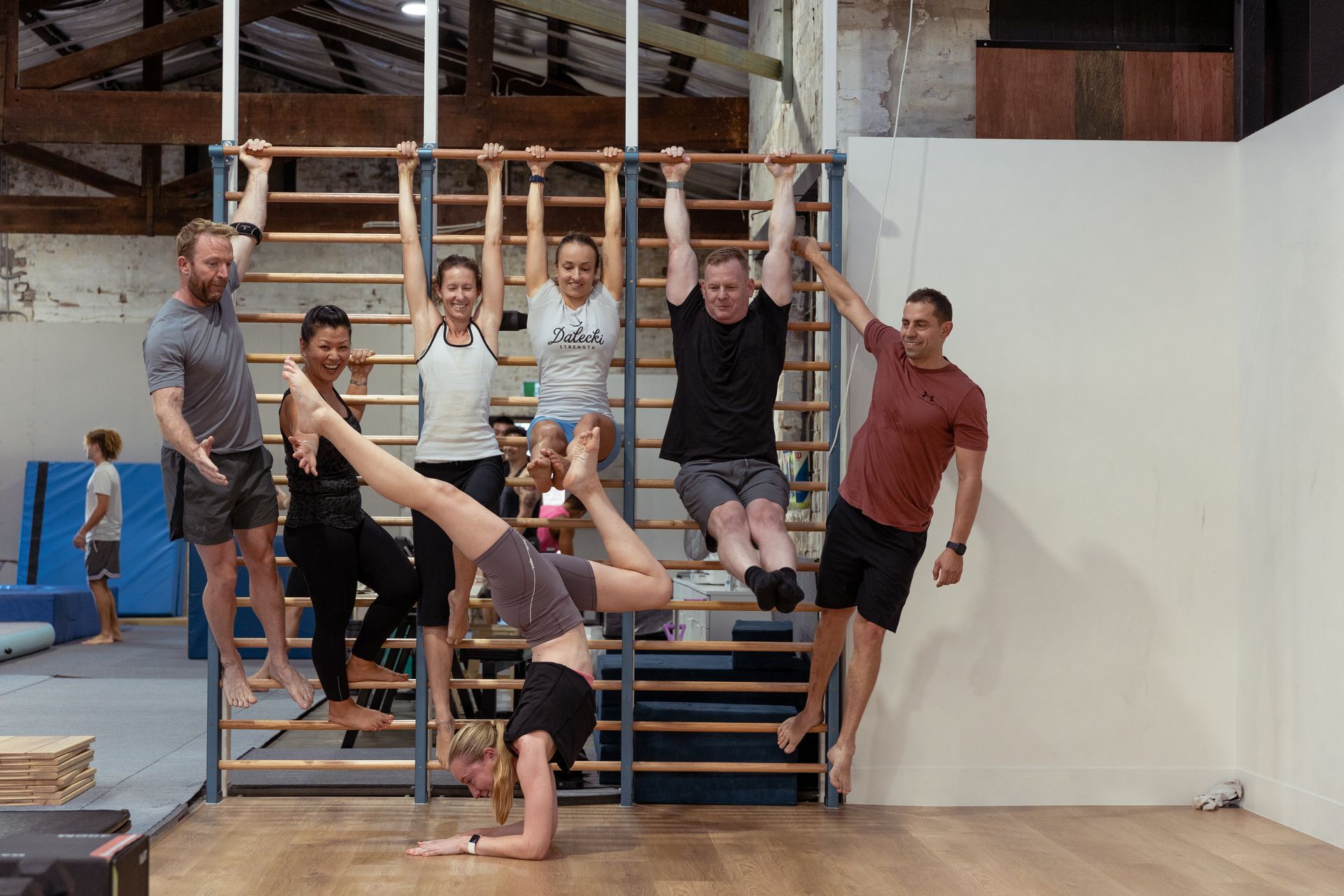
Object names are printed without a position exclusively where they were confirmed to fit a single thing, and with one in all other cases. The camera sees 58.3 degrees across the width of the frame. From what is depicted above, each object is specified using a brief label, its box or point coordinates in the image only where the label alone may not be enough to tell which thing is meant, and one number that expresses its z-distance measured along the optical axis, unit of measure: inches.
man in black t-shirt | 181.8
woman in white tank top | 181.2
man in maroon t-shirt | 176.1
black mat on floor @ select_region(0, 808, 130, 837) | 149.6
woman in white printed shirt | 183.8
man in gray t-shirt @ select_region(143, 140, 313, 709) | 172.1
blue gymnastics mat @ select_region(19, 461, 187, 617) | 479.8
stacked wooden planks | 173.2
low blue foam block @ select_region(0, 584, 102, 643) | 386.3
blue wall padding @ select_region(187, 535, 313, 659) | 347.9
